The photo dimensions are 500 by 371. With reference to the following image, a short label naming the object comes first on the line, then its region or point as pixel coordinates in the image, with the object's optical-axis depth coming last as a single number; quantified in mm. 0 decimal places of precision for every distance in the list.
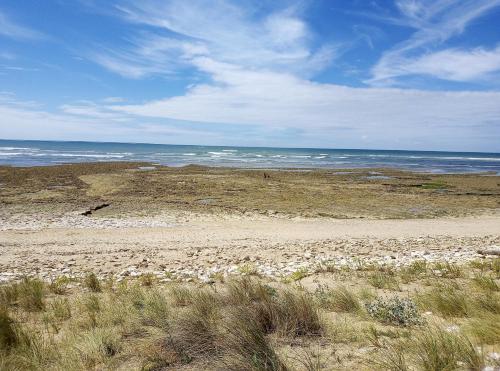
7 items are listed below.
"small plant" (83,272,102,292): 6984
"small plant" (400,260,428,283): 7357
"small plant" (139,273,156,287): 7412
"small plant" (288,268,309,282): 7699
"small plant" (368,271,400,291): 6801
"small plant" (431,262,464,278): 7438
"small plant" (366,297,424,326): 4809
